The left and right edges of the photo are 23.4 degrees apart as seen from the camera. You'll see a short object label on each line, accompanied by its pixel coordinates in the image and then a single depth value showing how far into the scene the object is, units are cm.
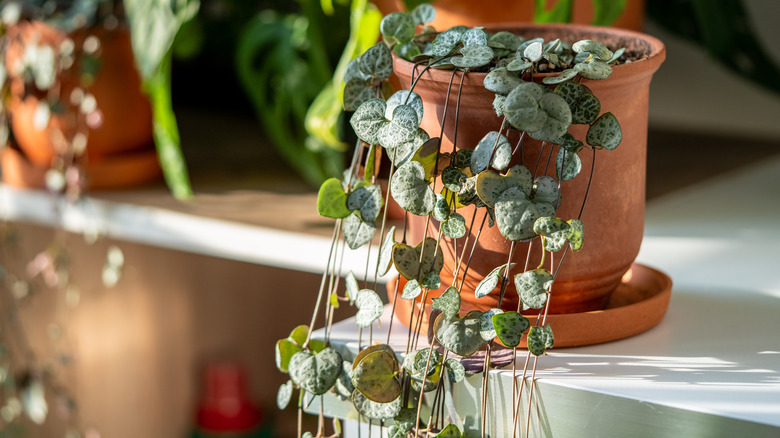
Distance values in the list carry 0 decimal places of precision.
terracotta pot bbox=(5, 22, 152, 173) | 114
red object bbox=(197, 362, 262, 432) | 141
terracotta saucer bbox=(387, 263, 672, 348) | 82
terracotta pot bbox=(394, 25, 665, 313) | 80
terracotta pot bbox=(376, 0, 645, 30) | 102
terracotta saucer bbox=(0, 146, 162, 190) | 116
